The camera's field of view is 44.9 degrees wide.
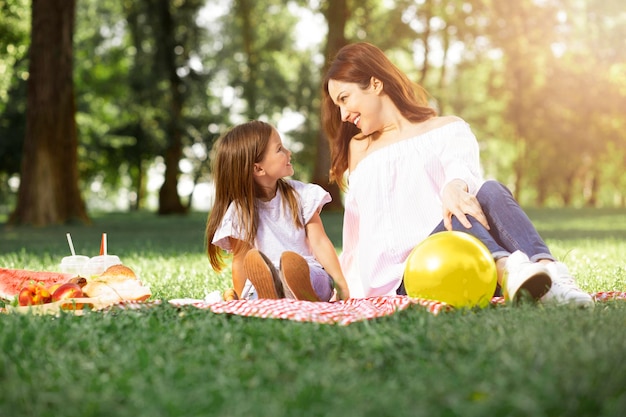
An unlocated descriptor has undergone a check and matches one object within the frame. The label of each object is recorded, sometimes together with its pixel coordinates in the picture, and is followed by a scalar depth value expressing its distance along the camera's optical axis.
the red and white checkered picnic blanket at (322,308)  3.80
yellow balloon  4.04
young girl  5.07
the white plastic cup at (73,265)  5.42
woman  4.43
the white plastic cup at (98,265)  5.41
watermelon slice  5.20
